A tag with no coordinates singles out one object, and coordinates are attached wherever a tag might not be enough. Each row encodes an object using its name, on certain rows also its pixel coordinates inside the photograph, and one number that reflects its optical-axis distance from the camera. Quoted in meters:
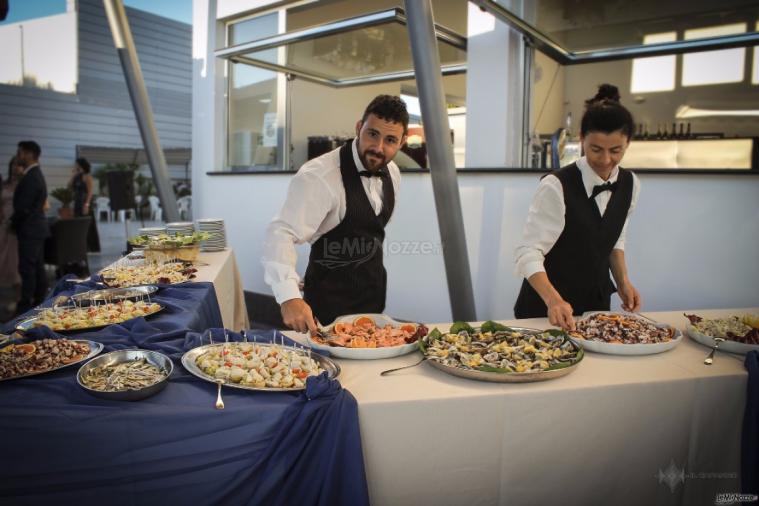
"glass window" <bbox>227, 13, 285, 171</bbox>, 6.15
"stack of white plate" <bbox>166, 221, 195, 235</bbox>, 3.95
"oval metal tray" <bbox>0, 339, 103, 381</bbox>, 1.34
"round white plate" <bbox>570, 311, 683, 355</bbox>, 1.65
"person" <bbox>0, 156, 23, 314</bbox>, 5.87
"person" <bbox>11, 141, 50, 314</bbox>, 5.38
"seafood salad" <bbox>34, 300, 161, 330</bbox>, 1.84
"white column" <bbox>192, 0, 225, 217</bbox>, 6.10
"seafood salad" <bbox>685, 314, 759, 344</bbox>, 1.73
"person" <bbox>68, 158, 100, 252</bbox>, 7.61
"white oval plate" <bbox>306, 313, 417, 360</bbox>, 1.55
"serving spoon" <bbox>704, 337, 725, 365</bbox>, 1.62
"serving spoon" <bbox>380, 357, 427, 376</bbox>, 1.46
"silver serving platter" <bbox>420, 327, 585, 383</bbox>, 1.38
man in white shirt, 2.05
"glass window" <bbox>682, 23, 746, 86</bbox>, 7.18
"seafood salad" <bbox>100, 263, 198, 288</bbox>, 2.67
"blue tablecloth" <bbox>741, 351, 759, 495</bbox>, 1.45
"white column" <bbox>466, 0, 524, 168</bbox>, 4.08
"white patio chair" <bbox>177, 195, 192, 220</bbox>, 13.64
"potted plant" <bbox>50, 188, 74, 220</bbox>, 7.39
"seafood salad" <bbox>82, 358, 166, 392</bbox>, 1.28
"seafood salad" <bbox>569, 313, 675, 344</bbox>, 1.72
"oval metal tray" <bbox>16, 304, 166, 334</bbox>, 1.78
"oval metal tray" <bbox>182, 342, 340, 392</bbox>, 1.28
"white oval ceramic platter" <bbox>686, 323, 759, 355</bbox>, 1.67
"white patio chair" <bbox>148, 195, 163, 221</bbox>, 14.35
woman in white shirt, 2.01
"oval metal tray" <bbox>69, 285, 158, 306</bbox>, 2.30
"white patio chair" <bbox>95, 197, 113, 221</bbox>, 13.89
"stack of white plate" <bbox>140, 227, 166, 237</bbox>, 3.85
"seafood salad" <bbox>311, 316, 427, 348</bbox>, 1.62
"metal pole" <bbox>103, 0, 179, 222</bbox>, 5.39
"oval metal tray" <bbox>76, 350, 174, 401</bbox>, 1.23
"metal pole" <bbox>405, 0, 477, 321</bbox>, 3.17
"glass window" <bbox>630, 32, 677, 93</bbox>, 7.64
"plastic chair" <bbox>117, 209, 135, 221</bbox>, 14.35
